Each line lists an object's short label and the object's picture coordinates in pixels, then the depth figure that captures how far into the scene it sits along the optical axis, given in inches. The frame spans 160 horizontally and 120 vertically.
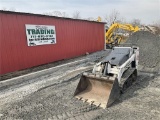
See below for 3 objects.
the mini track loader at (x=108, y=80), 133.1
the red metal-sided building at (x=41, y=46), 220.2
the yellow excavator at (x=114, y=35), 398.3
